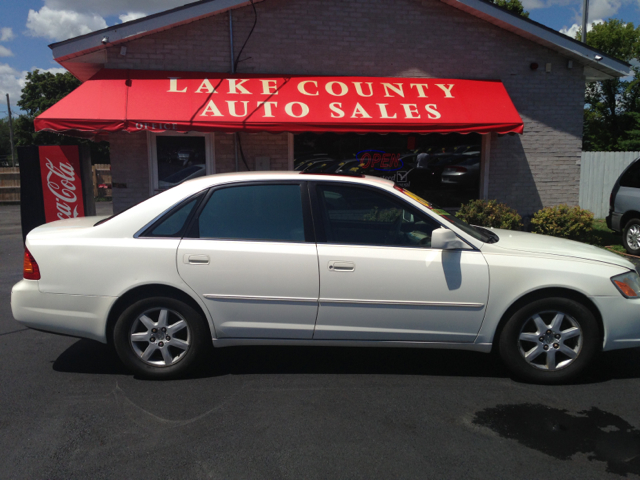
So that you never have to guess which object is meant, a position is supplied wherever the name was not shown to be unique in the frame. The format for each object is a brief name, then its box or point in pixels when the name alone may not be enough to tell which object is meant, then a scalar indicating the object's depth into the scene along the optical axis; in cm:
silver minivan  962
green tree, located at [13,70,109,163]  3853
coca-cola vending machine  805
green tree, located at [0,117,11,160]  8081
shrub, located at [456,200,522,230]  924
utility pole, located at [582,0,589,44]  1468
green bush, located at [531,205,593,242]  931
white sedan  399
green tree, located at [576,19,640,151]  3091
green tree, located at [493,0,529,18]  2953
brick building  957
